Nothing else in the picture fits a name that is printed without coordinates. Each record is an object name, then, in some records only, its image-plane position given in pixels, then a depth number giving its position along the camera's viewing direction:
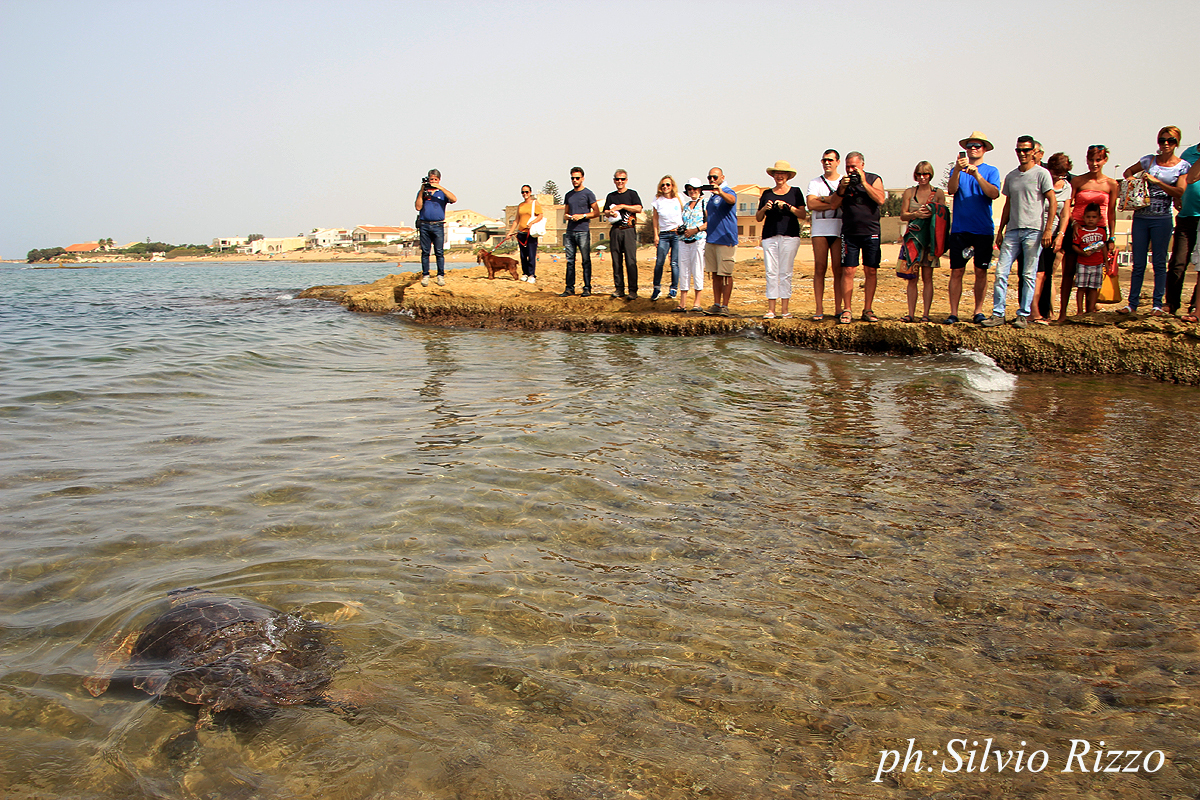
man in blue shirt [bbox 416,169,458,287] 12.45
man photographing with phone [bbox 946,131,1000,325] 7.99
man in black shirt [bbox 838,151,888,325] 8.45
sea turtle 2.53
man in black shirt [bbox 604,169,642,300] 10.97
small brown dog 14.97
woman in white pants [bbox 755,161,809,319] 9.20
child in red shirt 7.80
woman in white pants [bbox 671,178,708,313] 10.23
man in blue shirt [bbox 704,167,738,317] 9.81
